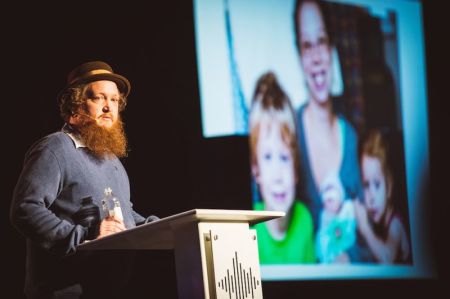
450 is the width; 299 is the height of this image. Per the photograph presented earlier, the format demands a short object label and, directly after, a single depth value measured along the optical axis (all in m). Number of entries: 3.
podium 6.07
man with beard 6.22
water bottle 6.41
